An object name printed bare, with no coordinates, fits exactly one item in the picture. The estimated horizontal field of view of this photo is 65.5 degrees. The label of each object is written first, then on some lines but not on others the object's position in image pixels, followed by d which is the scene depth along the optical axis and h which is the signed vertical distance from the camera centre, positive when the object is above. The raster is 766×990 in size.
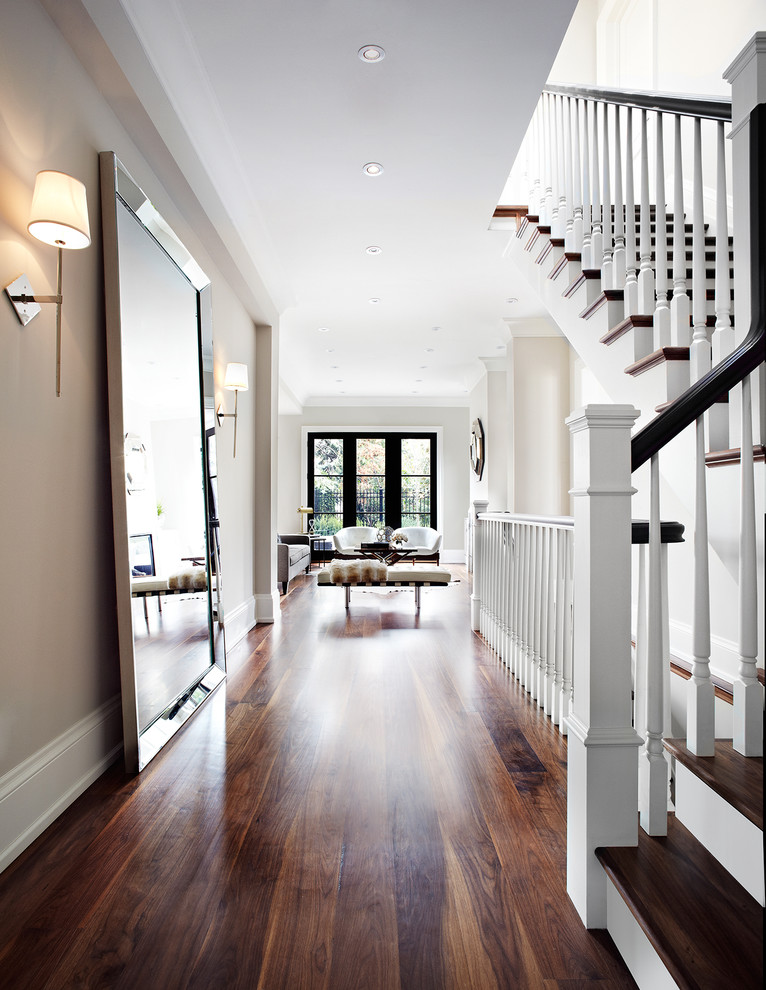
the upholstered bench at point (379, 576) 5.50 -0.70
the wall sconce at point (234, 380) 3.97 +0.82
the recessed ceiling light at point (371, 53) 2.49 +1.89
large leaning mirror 2.24 +0.15
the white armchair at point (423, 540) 9.68 -0.67
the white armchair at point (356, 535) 9.36 -0.56
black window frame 11.12 +0.65
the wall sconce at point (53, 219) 1.70 +0.83
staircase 1.12 -0.59
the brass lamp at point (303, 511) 10.15 -0.16
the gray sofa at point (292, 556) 6.91 -0.70
